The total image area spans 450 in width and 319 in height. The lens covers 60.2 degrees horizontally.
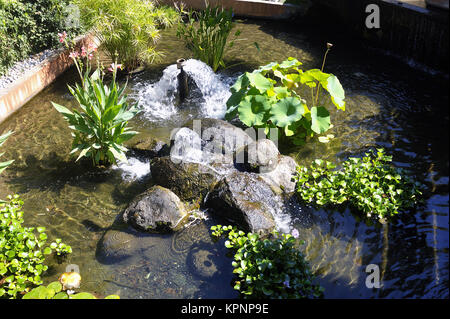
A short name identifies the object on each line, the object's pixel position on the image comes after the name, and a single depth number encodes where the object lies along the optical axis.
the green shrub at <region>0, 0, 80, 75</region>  6.95
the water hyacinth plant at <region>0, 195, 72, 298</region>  3.67
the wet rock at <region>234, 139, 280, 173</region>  5.04
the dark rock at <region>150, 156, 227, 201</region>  4.85
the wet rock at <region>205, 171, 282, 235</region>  4.34
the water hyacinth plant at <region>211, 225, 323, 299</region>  3.54
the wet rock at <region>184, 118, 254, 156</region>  5.43
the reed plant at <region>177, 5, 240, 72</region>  7.47
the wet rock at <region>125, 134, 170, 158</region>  5.66
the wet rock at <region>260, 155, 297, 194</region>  4.96
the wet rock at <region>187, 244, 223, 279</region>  3.96
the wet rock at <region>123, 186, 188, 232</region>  4.43
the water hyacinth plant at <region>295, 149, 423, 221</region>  4.45
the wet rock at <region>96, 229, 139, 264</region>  4.16
